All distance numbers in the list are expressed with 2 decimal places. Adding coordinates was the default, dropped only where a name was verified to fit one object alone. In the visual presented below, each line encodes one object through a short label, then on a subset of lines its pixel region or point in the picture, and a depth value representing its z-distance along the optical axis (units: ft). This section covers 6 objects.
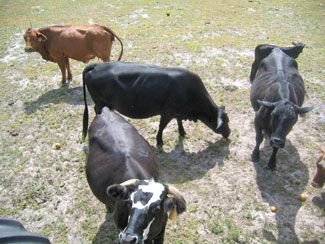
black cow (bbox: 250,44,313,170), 16.62
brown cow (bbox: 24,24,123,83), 26.89
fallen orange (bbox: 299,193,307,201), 16.94
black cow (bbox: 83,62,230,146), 19.24
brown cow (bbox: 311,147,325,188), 15.49
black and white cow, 9.91
